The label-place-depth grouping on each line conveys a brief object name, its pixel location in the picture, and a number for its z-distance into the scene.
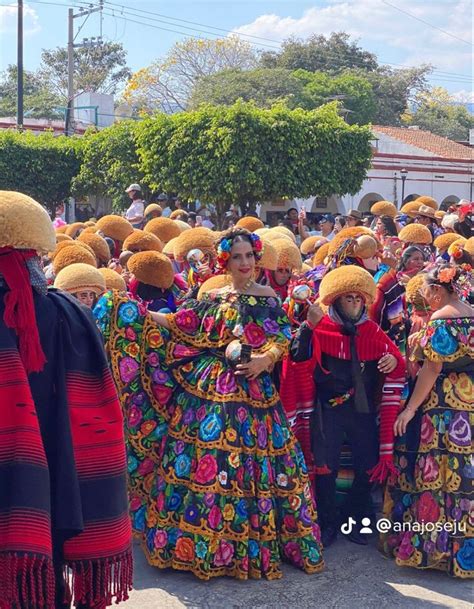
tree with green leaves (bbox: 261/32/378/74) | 58.16
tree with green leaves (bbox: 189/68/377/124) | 44.56
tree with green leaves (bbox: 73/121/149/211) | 22.47
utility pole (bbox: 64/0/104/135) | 35.75
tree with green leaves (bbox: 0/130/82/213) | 24.73
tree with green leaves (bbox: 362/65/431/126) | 56.41
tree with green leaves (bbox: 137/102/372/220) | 19.81
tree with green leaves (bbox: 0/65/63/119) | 52.72
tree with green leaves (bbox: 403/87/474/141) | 61.59
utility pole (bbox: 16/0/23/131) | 30.69
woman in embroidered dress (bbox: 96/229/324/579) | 4.55
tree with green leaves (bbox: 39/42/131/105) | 61.12
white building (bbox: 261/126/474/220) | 34.39
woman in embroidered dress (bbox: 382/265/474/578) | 4.65
